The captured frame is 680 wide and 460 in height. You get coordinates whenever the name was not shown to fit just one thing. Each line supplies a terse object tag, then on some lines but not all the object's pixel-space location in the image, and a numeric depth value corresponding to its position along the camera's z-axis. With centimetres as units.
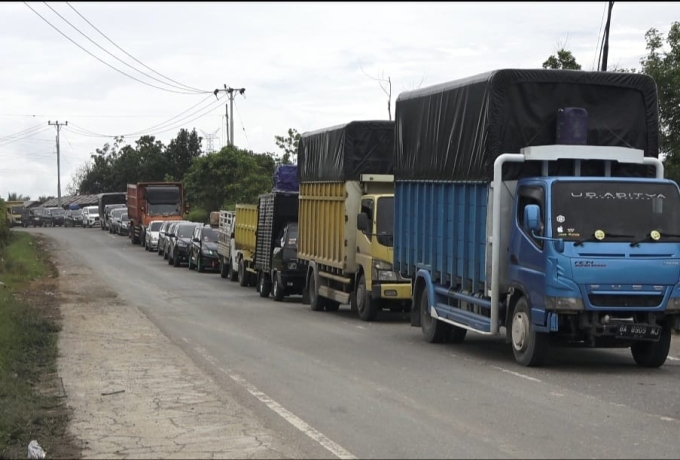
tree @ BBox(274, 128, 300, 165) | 6344
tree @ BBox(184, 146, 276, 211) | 6172
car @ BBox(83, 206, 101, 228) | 8944
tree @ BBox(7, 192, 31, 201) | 13731
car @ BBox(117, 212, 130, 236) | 7193
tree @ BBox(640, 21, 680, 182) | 2422
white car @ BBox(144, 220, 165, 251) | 5525
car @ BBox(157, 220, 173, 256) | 4962
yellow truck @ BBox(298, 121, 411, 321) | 2098
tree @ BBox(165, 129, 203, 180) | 11162
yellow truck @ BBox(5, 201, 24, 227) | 9330
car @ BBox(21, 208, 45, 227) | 9675
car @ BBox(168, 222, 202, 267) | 4441
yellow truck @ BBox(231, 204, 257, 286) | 3189
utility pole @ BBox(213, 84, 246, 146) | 6512
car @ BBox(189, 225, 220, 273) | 4100
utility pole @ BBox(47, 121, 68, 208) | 11750
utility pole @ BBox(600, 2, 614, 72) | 2417
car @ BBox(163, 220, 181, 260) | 4678
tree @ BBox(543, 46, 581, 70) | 2825
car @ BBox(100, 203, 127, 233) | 7822
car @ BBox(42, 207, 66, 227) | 9556
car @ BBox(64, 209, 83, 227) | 9225
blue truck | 1330
